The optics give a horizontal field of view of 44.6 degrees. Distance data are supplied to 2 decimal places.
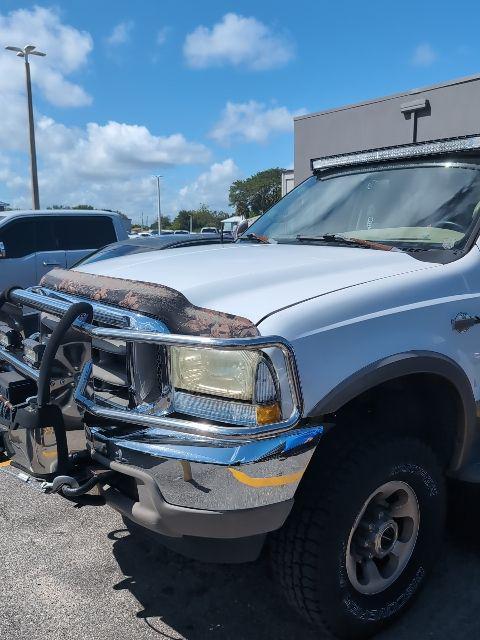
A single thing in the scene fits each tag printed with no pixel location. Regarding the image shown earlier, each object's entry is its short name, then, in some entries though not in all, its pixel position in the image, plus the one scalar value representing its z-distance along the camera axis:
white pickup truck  2.03
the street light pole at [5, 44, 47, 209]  17.25
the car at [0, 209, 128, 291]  9.48
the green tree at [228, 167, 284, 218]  81.62
